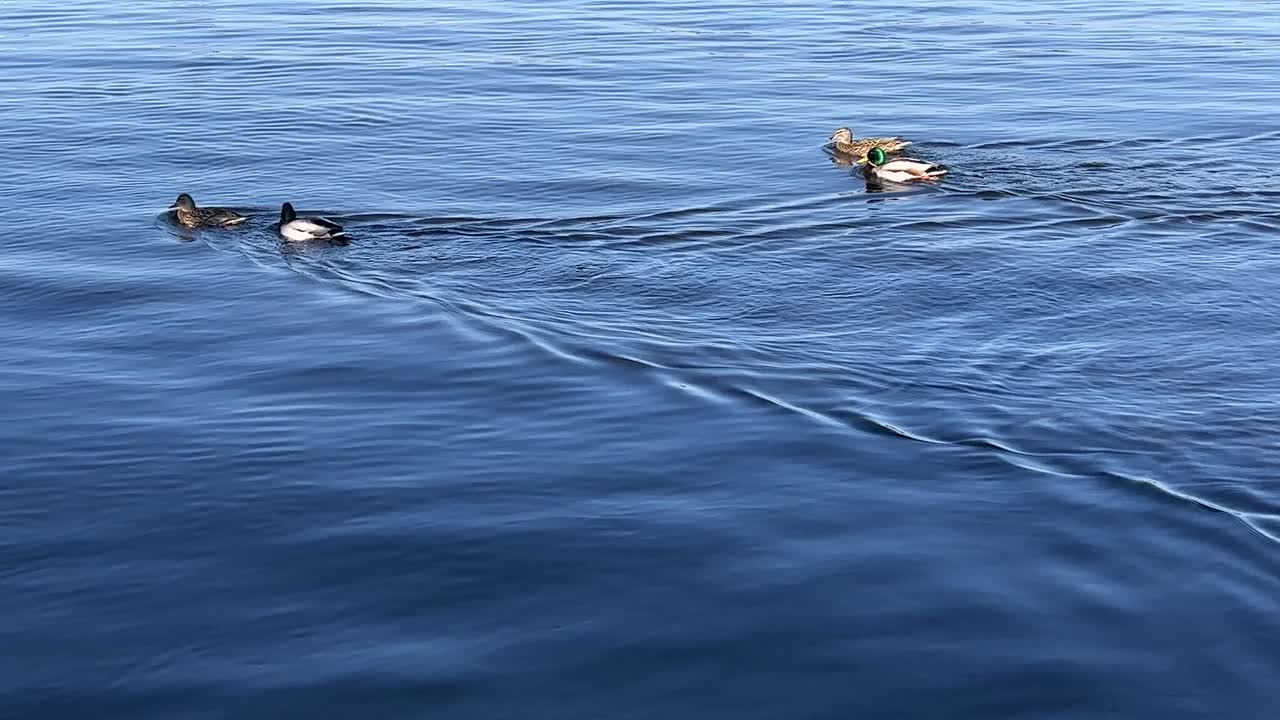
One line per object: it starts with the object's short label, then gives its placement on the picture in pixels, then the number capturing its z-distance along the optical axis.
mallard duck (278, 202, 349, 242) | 20.34
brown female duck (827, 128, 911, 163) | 25.50
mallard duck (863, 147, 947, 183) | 23.70
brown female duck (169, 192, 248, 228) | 21.70
